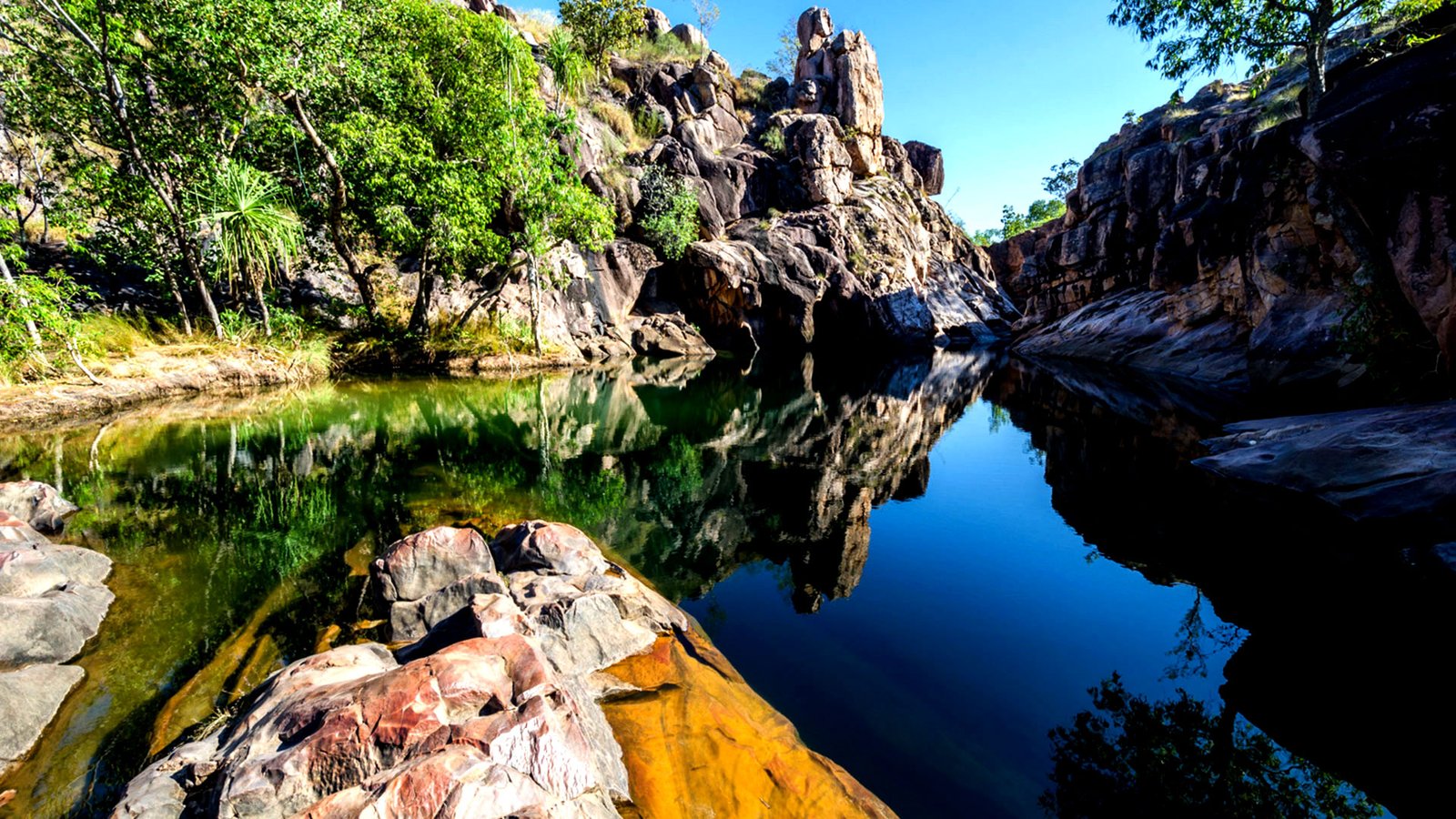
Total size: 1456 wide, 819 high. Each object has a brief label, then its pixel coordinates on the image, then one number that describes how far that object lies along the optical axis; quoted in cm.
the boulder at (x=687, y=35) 4941
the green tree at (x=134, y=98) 1413
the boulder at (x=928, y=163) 6134
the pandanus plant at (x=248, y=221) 1602
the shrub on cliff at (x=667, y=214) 3400
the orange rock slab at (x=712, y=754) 342
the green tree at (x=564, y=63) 2398
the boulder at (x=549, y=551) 588
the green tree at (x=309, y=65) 1474
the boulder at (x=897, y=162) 5431
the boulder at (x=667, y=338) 3416
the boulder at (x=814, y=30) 5234
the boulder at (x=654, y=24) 4700
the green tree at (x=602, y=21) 3644
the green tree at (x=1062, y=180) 6531
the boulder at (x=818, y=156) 4362
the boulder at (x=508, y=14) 4050
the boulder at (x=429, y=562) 534
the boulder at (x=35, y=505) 683
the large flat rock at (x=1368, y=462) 736
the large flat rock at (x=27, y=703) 345
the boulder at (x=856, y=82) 4778
